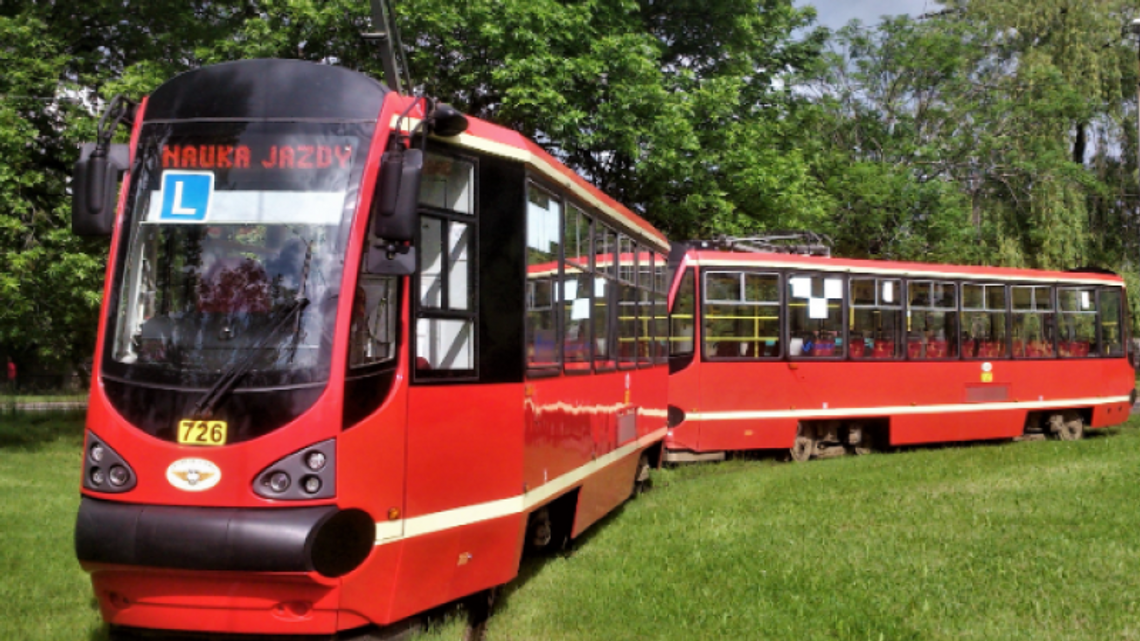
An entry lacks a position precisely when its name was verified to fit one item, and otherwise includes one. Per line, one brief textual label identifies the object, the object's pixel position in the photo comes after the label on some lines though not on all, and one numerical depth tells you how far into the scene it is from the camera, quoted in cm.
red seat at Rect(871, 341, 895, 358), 1803
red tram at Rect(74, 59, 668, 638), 575
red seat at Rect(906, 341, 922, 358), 1844
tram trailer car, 1662
